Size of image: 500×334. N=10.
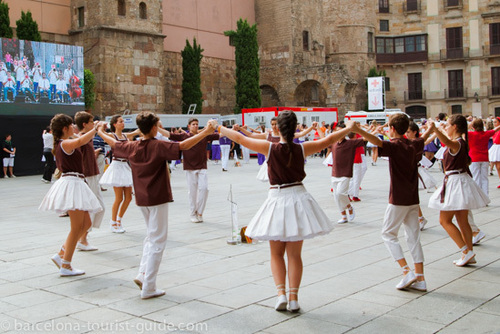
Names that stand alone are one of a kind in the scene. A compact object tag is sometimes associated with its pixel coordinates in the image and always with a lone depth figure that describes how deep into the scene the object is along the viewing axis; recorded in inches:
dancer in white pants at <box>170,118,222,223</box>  397.7
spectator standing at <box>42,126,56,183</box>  736.3
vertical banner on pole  1927.9
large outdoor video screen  796.6
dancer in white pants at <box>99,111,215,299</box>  213.3
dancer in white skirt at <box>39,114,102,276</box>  252.2
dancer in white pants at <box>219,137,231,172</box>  880.0
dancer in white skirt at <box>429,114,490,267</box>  255.8
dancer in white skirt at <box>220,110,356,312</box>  191.2
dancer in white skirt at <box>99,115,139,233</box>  361.7
